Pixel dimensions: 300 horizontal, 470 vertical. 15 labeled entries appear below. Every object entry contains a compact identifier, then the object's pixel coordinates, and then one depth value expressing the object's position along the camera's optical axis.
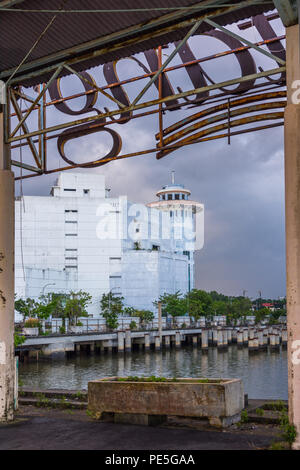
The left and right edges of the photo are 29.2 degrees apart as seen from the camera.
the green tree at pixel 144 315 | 116.71
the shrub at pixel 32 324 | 78.35
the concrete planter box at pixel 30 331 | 73.56
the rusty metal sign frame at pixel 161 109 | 11.95
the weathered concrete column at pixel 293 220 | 9.62
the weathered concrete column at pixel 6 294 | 12.82
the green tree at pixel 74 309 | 104.25
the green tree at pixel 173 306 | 136.38
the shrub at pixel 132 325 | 98.94
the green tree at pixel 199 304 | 136.38
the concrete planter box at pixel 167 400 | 10.90
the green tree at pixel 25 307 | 98.56
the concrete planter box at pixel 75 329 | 82.94
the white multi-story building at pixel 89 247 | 129.12
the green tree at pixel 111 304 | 119.05
